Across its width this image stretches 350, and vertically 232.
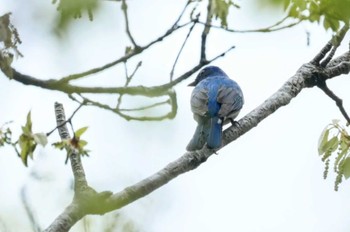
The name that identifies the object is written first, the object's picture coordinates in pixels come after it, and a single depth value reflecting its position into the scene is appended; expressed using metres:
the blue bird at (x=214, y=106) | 10.89
